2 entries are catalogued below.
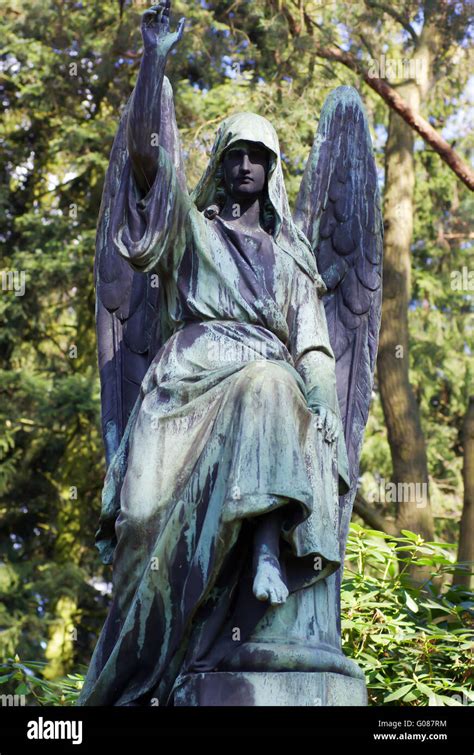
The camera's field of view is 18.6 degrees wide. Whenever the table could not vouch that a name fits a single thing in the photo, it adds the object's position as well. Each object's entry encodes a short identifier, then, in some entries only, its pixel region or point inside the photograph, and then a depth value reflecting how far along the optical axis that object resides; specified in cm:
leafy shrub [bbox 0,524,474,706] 699
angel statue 486
